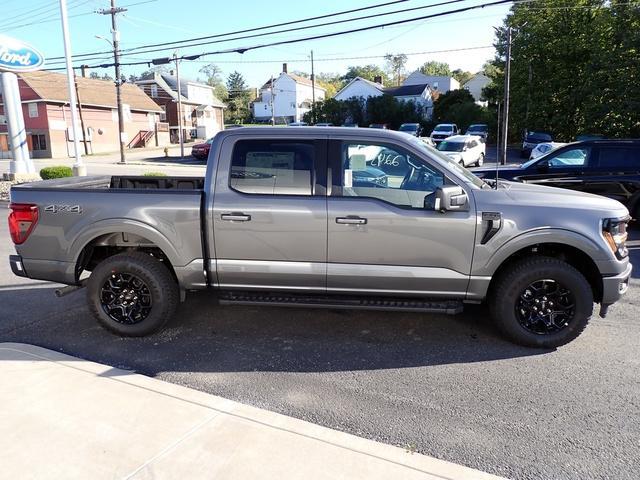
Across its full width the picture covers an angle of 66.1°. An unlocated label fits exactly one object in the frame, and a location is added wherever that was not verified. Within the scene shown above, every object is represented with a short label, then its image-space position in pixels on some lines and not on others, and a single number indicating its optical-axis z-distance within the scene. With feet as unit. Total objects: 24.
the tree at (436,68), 394.11
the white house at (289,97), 270.05
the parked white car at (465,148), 76.79
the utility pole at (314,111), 179.15
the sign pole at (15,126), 61.52
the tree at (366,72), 401.49
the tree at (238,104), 289.68
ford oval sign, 57.67
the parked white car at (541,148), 70.15
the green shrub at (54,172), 55.47
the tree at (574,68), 89.97
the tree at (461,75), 372.72
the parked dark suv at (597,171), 30.09
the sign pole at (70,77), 58.23
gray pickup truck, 13.42
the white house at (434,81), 279.69
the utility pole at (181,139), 126.16
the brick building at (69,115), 132.77
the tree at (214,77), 390.54
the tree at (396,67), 376.46
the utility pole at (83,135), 138.72
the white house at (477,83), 301.84
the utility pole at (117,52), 96.41
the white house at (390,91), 225.56
